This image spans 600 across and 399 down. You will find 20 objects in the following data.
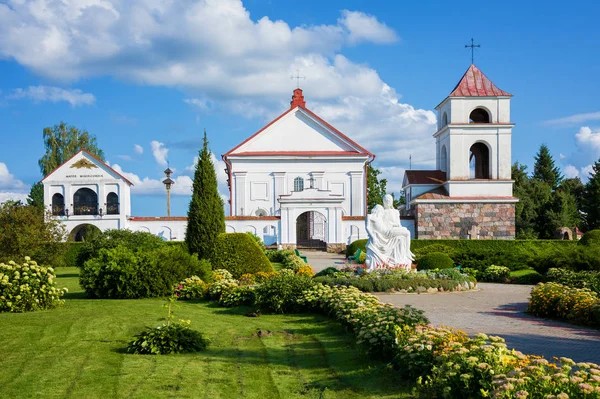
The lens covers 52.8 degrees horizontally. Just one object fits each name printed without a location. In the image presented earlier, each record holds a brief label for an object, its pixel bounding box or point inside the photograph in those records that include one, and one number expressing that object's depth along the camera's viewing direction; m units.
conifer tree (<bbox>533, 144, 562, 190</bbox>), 67.38
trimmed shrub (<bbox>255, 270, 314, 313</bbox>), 12.85
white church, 38.38
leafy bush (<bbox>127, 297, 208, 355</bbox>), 8.73
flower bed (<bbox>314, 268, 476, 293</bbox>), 16.09
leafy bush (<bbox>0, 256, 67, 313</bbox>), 12.36
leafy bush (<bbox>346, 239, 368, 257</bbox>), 32.31
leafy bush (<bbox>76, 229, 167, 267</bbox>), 21.56
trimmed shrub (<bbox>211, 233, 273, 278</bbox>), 18.98
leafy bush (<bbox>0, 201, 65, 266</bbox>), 20.08
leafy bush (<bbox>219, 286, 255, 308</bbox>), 14.09
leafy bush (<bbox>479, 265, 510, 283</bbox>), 21.62
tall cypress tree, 19.53
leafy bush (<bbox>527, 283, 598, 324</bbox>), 11.40
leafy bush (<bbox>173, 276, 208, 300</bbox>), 15.56
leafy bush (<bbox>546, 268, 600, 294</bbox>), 14.55
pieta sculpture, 19.16
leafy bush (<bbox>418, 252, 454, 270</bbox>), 21.62
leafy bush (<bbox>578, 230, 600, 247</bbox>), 27.57
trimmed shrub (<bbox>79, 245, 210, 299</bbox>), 15.16
